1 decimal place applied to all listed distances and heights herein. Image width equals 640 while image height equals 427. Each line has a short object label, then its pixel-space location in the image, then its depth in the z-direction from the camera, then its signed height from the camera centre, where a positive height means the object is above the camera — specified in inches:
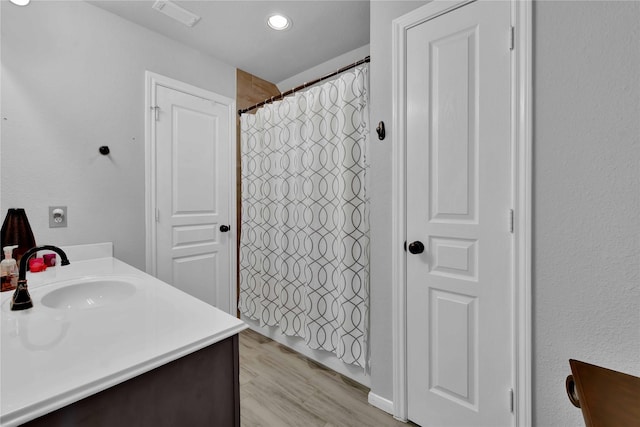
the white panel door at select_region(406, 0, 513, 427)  47.2 -1.6
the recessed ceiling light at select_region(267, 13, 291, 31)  74.8 +51.1
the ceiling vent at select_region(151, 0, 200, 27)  69.4 +50.6
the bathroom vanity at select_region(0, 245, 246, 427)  20.7 -12.9
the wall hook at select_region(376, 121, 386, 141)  60.2 +16.8
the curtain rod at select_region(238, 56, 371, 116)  68.0 +35.7
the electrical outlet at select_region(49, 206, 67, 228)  63.2 -1.4
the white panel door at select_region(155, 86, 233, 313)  82.8 +4.7
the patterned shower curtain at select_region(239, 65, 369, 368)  70.5 -2.1
